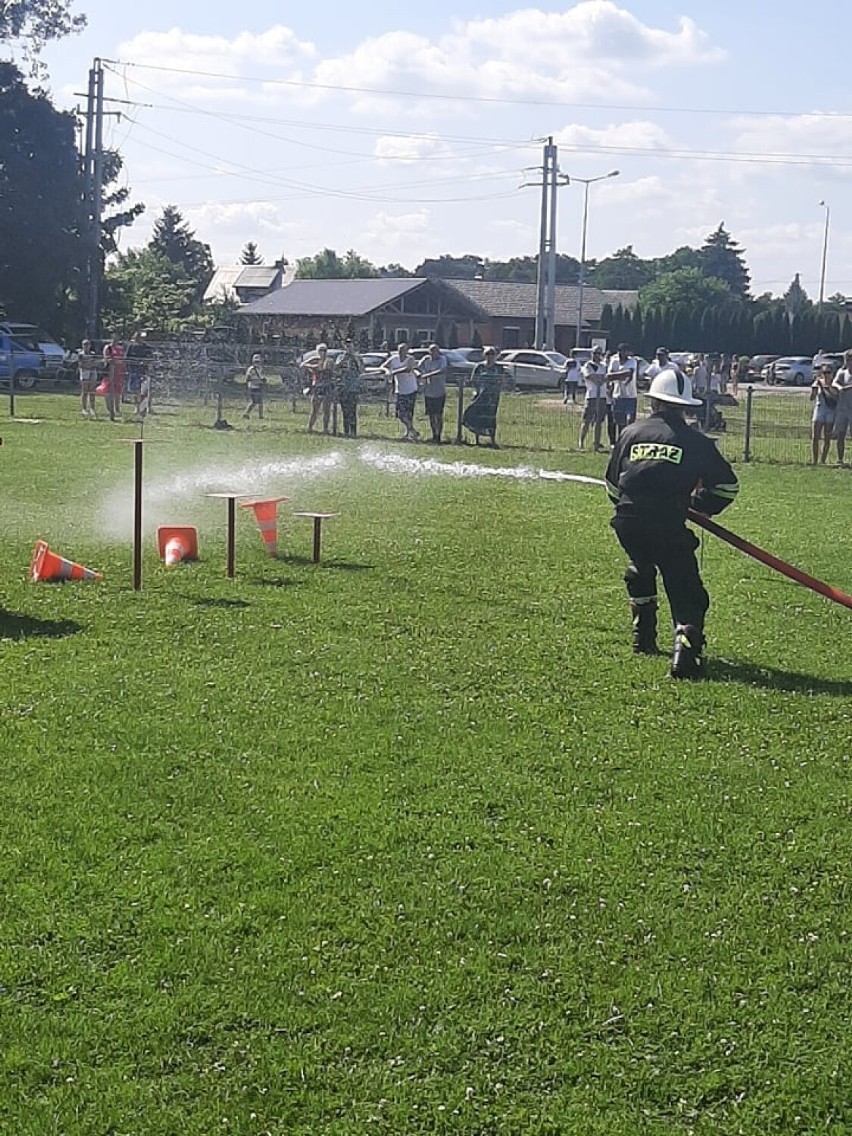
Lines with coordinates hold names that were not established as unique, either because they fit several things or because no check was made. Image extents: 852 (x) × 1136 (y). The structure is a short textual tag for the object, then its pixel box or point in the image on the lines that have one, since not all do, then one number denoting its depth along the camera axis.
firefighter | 9.25
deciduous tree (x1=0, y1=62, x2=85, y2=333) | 56.22
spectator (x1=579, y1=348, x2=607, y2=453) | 27.20
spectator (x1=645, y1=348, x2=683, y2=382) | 28.80
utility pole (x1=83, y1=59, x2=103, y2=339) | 56.75
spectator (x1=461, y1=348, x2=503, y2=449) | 27.64
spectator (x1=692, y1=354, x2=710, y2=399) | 32.31
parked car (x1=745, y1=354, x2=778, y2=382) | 69.25
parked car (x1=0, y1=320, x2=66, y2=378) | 45.25
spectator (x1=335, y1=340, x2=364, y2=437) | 28.99
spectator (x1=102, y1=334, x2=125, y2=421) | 31.81
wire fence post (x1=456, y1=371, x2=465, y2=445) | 27.46
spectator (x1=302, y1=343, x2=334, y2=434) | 29.23
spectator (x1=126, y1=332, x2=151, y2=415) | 33.72
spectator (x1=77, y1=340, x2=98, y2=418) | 32.69
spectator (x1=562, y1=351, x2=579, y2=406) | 38.69
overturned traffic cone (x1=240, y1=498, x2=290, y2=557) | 12.80
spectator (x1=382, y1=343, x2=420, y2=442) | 28.48
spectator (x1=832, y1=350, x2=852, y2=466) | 24.19
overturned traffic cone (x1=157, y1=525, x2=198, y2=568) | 12.82
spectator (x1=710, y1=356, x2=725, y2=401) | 34.49
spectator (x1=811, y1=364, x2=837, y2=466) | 24.58
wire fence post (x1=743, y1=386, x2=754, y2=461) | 25.36
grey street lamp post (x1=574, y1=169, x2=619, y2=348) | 87.62
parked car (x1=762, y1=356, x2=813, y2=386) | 67.44
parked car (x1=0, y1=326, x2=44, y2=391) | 42.24
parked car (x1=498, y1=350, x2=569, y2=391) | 54.56
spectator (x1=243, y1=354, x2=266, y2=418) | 32.41
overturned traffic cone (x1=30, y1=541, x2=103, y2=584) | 11.79
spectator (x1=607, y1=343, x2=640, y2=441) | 25.58
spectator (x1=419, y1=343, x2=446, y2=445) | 27.45
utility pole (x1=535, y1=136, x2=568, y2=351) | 65.56
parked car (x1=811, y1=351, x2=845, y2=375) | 62.18
